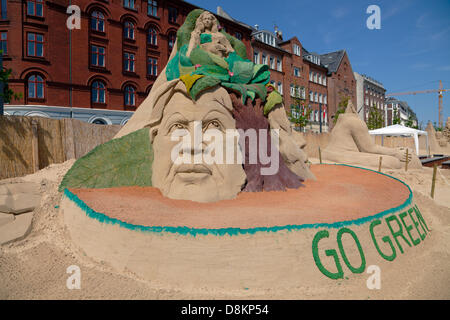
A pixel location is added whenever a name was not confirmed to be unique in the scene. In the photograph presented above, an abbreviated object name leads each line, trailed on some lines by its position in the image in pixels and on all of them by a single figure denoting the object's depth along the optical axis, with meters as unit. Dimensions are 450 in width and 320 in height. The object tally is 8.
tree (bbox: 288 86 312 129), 22.19
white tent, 14.30
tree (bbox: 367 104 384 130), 30.56
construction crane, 47.41
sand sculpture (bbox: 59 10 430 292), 2.65
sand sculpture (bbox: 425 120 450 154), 22.02
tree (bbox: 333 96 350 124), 27.49
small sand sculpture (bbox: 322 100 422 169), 8.80
